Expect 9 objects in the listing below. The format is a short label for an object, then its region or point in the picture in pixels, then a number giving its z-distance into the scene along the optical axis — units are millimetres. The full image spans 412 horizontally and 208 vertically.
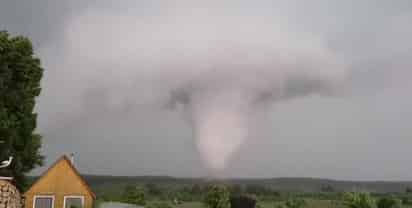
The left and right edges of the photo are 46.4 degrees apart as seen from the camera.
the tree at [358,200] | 32031
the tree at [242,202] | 23312
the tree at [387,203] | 35562
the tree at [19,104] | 34188
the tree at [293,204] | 46062
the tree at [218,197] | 35562
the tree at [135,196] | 39594
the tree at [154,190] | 88400
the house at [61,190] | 31672
